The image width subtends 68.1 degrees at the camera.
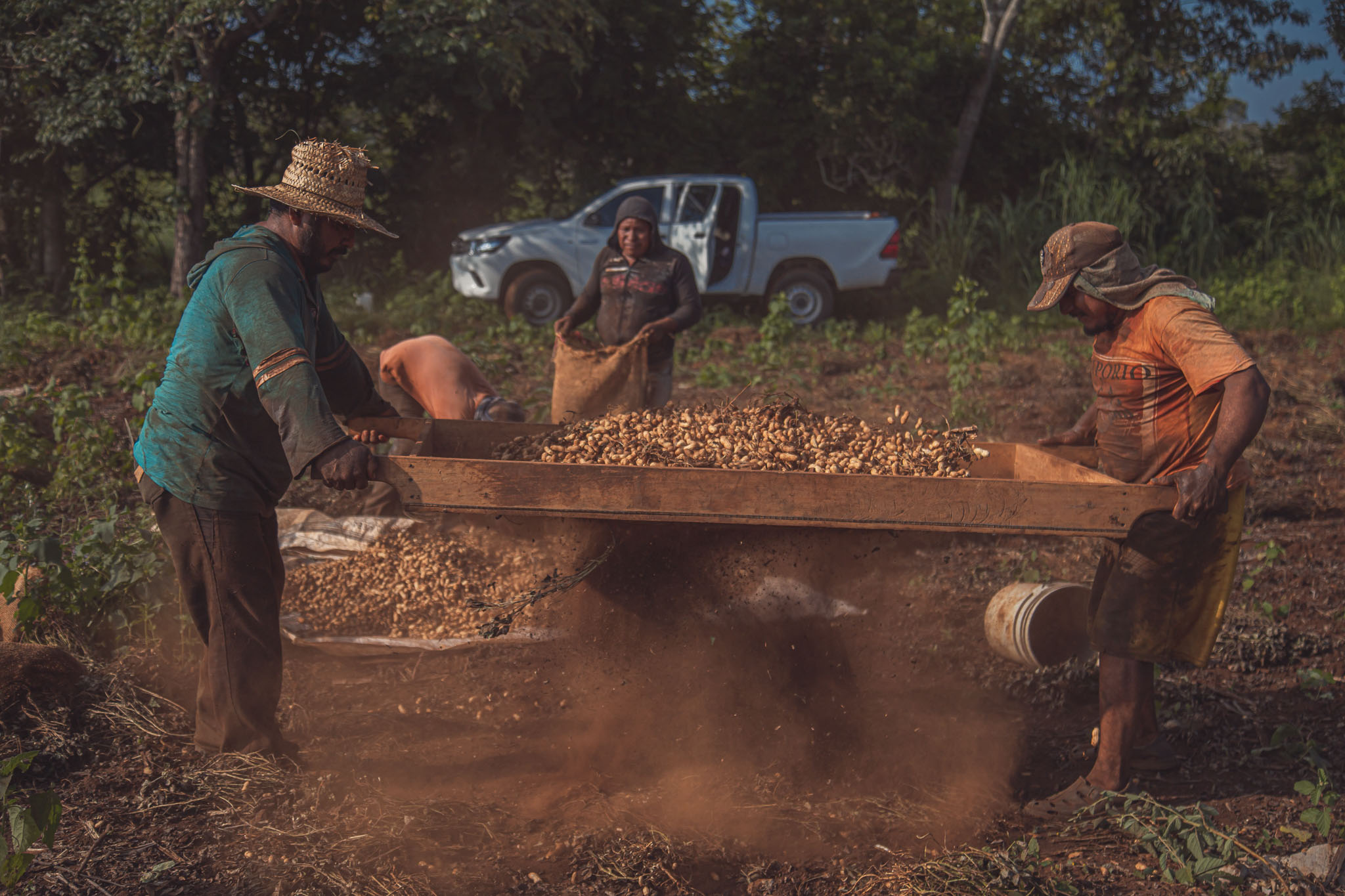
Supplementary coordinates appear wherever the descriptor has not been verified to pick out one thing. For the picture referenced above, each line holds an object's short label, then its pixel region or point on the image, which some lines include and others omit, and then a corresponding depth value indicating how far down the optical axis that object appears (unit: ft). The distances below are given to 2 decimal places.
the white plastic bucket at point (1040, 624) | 13.14
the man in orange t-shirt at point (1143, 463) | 9.87
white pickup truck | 33.63
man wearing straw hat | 8.73
